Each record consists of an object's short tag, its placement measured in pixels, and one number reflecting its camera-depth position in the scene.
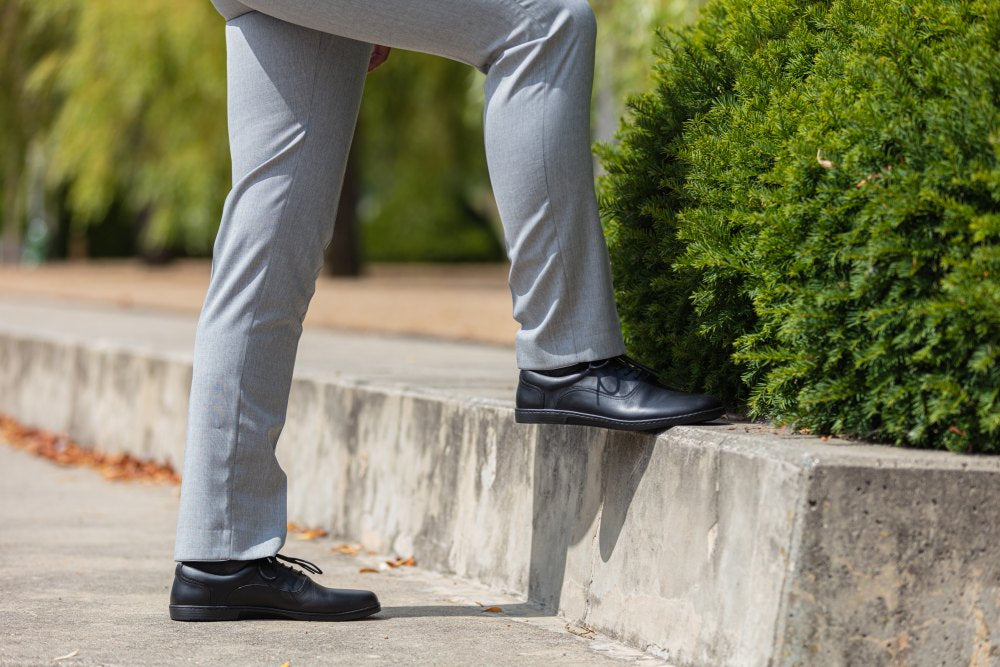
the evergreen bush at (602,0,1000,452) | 4.56
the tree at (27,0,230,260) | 28.14
